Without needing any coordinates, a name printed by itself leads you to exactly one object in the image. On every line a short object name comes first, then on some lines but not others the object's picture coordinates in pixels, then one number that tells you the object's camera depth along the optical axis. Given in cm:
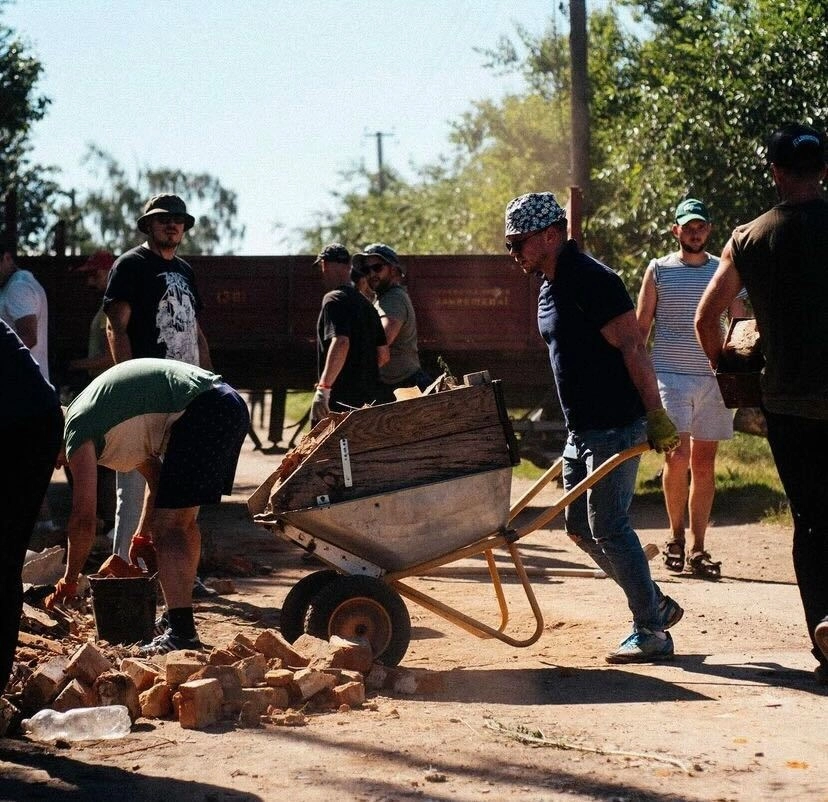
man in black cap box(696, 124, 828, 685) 548
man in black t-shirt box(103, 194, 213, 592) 755
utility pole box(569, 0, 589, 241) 1941
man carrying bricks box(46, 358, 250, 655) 603
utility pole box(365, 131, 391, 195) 5822
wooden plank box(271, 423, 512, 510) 588
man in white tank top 867
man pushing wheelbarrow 601
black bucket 635
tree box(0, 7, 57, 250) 2506
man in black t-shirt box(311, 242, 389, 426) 923
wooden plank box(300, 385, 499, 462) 594
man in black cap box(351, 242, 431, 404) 984
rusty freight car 1407
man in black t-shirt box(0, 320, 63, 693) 456
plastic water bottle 499
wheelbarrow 592
